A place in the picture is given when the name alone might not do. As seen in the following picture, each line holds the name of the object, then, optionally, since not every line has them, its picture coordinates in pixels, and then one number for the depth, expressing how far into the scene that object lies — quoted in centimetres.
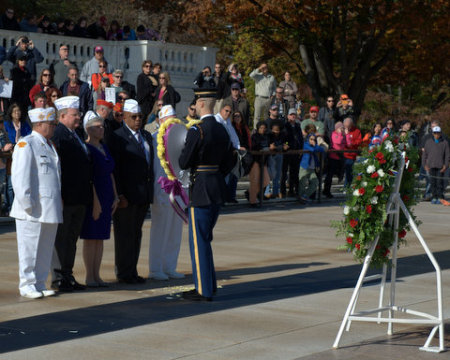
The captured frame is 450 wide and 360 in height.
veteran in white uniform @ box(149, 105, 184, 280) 1098
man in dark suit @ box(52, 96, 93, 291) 994
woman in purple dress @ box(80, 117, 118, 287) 1027
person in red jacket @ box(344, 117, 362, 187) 2247
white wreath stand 788
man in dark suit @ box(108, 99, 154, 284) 1062
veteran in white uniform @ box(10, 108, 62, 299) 945
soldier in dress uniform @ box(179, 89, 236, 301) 969
